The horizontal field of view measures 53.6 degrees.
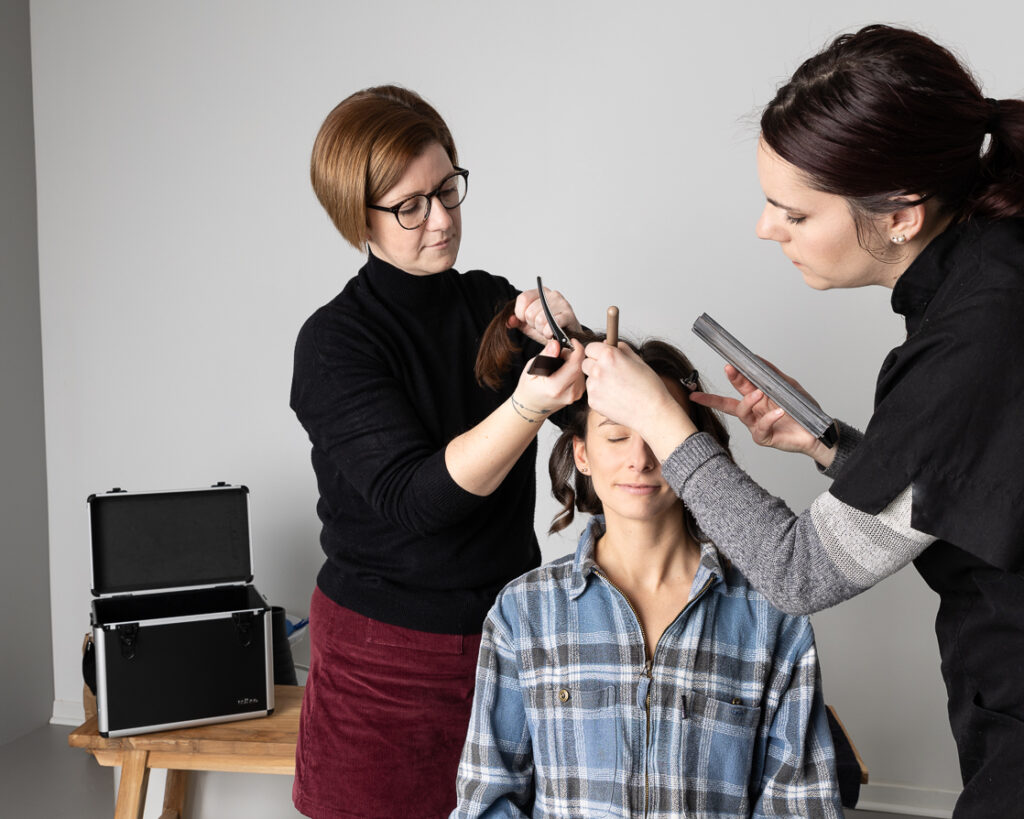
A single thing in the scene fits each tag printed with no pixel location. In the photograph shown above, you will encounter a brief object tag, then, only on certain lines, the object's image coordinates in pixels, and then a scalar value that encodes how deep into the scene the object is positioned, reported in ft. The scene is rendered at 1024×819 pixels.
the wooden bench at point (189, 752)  7.98
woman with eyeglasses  5.06
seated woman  4.90
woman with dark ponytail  3.35
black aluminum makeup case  8.13
